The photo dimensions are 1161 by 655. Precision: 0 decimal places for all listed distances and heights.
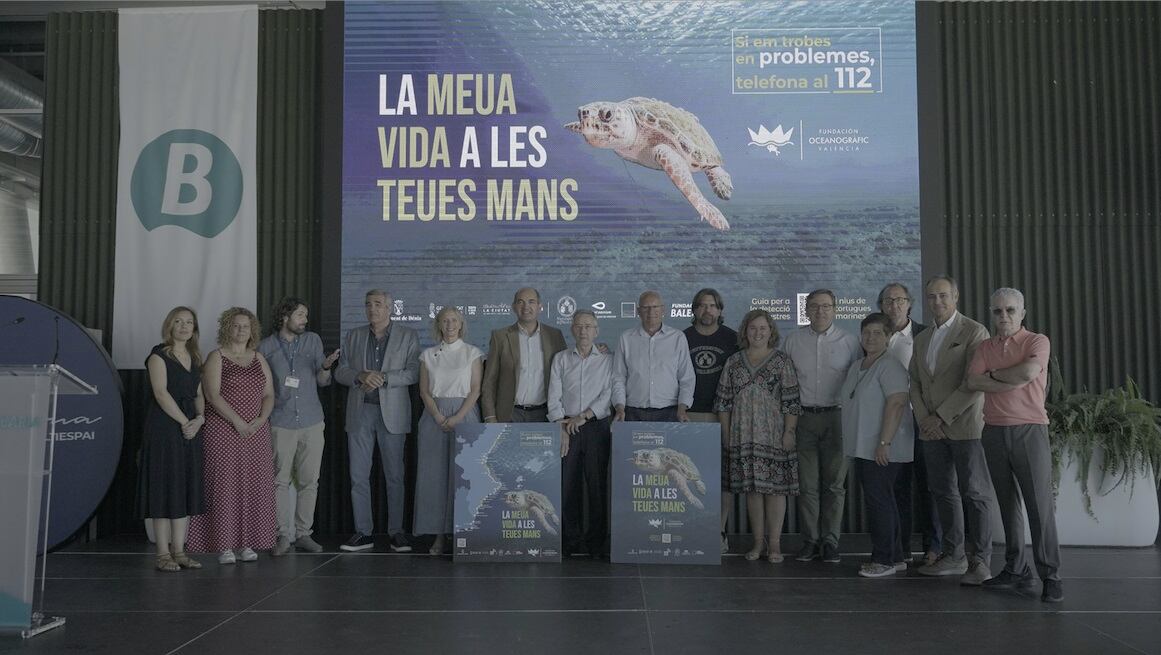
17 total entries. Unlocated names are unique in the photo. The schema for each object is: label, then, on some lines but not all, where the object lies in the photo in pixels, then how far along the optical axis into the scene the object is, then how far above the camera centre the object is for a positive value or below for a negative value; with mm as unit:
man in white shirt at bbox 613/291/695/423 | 5492 +47
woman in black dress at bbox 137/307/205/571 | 5113 -340
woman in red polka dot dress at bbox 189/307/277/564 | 5414 -397
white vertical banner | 6758 +1523
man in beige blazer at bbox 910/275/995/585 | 4742 -253
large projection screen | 6488 +1514
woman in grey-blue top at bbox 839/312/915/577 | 4965 -307
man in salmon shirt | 4348 -255
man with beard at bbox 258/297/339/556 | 5816 -229
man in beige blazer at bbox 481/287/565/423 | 5668 +75
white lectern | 3625 -380
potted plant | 5910 -482
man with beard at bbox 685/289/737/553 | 5688 +165
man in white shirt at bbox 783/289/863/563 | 5383 -235
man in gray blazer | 5875 -144
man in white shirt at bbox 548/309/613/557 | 5504 -224
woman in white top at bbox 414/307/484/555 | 5652 -195
